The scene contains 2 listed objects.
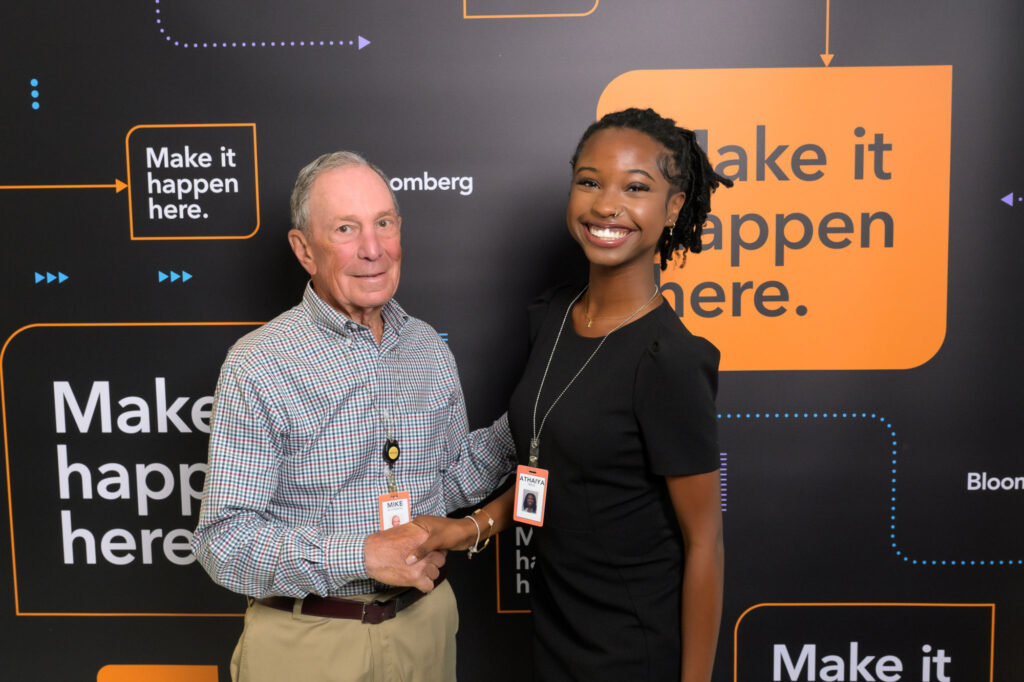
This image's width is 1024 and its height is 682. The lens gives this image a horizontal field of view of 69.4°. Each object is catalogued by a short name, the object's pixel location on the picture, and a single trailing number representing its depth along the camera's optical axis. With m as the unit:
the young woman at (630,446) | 1.23
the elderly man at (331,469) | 1.29
